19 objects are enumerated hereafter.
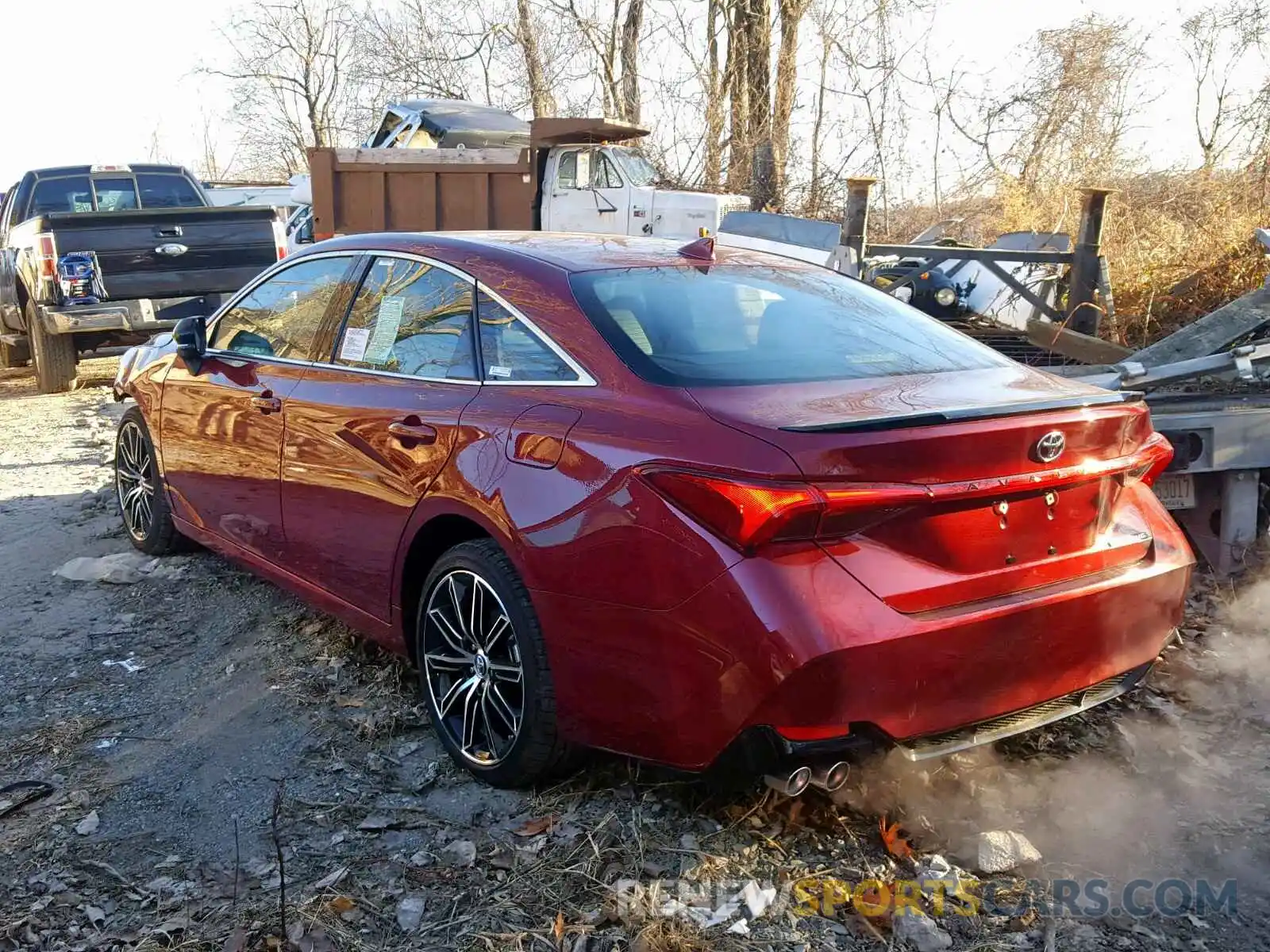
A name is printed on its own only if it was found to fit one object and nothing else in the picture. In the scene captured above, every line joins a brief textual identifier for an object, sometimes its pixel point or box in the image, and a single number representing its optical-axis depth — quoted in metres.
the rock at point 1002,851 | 2.83
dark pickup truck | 10.30
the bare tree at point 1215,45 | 14.88
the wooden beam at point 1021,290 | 7.85
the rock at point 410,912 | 2.68
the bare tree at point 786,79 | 18.14
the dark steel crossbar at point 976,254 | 7.82
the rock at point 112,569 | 5.27
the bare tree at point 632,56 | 22.53
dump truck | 13.99
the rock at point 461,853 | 2.92
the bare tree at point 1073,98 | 17.66
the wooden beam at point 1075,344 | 6.33
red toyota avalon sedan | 2.53
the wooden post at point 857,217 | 8.41
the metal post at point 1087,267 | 7.63
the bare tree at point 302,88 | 35.72
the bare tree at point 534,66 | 25.34
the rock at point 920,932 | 2.55
